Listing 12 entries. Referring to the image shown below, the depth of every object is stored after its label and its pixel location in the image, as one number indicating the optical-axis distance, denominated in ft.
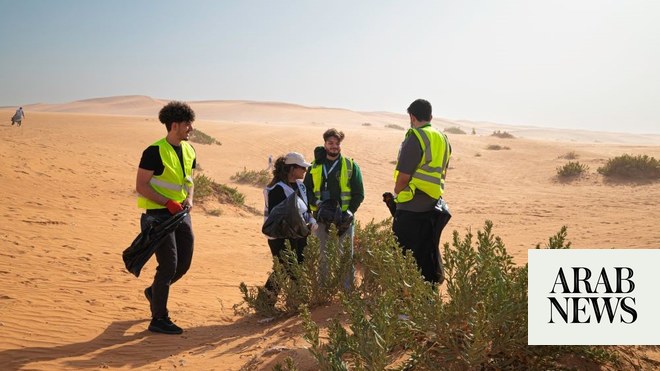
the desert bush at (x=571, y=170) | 54.29
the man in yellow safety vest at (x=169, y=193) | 13.17
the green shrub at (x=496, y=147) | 80.24
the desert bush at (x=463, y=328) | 8.29
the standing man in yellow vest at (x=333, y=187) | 15.56
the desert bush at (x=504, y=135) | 105.40
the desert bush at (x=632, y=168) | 49.39
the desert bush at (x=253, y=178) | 53.42
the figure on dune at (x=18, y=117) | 95.25
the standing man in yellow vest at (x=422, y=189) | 12.47
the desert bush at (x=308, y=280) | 14.01
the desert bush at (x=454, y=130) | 139.58
